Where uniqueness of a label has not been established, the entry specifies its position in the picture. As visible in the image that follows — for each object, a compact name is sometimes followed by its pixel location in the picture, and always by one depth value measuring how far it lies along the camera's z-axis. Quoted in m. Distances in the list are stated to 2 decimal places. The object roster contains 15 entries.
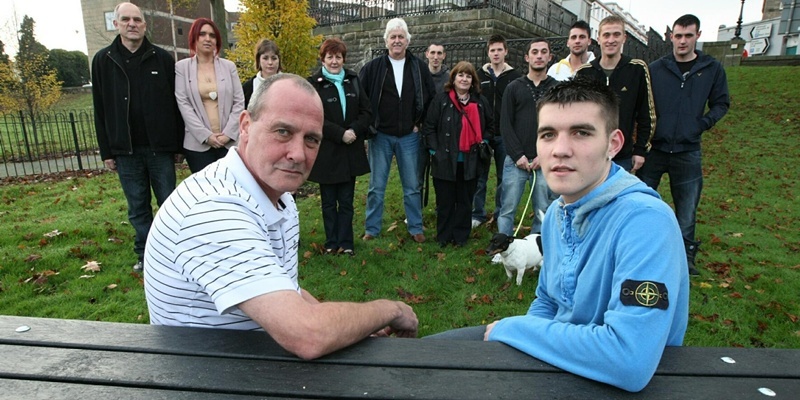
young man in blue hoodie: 1.30
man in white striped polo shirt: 1.35
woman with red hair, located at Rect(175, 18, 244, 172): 4.69
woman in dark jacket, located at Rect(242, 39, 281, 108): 5.31
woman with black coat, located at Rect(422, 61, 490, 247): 5.47
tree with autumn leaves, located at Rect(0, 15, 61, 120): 14.05
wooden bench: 1.21
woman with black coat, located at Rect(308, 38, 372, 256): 5.27
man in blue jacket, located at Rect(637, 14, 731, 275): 4.63
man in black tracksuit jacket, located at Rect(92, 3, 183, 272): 4.45
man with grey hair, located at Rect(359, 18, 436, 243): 5.67
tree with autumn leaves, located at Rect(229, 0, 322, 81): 9.50
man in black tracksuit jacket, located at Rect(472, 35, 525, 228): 6.08
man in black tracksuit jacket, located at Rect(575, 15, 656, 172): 4.63
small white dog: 4.41
